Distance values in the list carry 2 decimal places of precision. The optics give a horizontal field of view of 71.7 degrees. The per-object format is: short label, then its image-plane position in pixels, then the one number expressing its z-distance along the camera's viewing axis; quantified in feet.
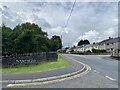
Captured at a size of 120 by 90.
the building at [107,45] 119.04
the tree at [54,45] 71.07
